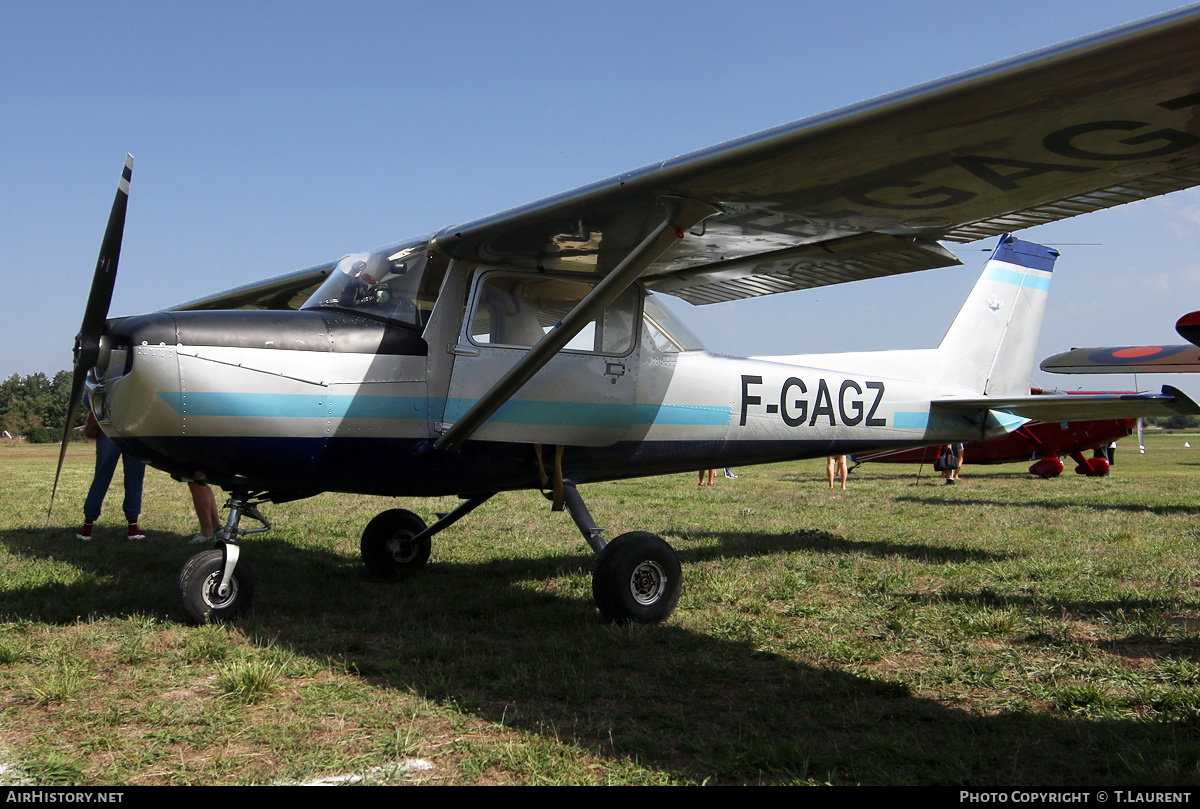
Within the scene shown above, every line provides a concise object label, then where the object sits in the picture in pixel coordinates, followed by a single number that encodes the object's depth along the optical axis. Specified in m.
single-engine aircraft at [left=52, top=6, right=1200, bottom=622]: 3.43
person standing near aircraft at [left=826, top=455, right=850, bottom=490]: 16.23
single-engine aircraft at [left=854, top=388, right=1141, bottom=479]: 19.44
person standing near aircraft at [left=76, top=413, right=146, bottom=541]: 8.36
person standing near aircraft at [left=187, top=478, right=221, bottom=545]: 7.89
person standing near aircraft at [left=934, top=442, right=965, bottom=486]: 17.88
